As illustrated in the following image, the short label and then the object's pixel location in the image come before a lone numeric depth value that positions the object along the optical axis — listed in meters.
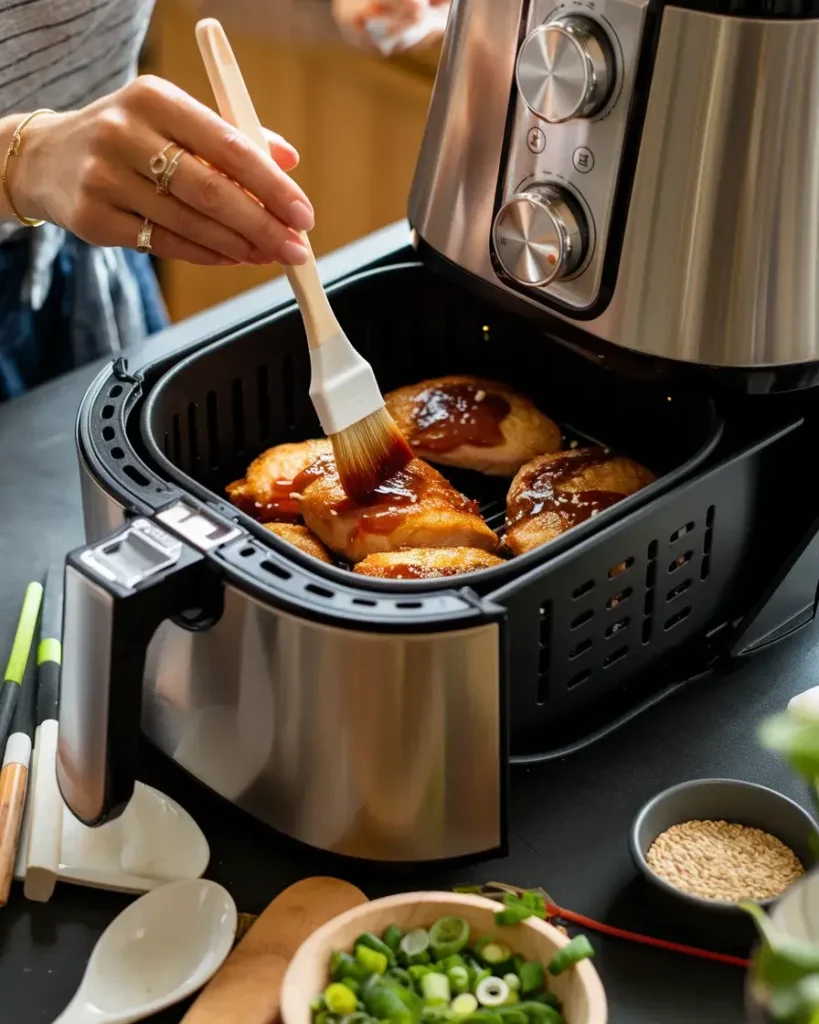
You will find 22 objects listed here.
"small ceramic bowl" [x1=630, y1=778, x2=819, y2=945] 0.76
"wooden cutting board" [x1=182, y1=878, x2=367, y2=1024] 0.74
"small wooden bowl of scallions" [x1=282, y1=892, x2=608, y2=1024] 0.70
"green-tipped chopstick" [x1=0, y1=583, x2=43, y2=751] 0.92
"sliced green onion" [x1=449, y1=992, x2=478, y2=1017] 0.71
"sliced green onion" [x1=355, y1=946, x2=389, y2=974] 0.72
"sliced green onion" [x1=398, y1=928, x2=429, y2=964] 0.74
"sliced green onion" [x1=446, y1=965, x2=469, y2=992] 0.73
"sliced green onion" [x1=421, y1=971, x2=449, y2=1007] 0.72
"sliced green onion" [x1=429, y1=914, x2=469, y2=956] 0.74
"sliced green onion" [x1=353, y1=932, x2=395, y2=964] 0.73
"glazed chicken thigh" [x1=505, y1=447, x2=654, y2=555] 0.93
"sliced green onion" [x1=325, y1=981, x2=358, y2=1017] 0.70
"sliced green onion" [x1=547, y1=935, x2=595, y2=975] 0.71
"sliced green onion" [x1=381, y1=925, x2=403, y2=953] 0.74
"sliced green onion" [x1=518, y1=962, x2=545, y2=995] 0.72
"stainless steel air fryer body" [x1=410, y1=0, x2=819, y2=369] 0.76
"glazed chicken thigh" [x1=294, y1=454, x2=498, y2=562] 0.93
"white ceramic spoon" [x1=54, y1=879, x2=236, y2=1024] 0.75
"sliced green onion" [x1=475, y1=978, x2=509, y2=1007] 0.72
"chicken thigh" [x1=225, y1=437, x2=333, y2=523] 0.99
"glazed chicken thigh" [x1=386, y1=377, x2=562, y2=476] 1.04
